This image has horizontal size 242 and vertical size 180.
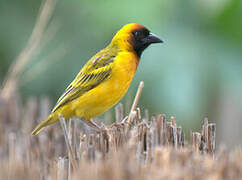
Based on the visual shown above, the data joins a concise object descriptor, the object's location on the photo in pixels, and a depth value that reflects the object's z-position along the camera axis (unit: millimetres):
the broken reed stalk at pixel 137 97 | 7055
